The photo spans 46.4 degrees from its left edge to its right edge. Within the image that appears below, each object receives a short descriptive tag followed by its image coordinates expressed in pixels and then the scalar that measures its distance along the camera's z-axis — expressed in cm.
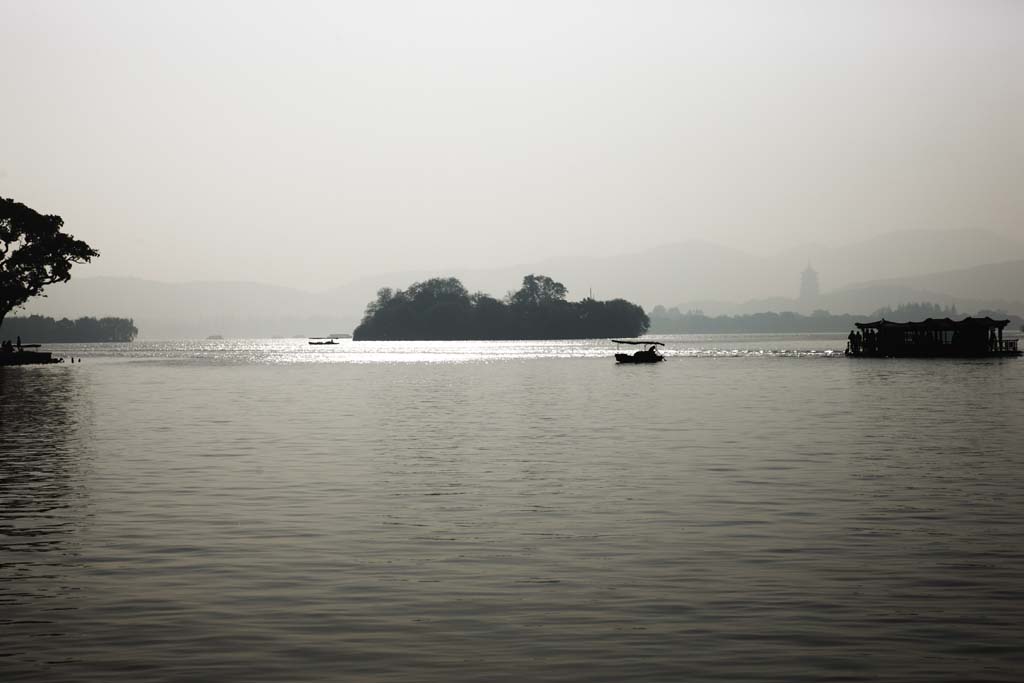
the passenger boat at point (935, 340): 13062
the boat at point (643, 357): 13412
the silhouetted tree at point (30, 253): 11406
